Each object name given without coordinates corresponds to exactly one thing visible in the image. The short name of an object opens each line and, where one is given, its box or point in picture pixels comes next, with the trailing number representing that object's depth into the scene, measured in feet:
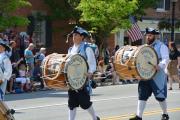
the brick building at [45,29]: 94.99
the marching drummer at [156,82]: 36.35
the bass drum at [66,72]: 31.71
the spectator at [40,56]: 73.23
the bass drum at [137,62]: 35.40
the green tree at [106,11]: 87.81
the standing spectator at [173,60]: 71.10
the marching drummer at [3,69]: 35.76
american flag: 94.12
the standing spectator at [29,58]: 70.54
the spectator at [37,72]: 71.67
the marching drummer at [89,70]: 33.19
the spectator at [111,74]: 79.42
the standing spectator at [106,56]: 91.81
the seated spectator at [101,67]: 78.64
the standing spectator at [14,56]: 69.25
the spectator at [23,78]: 66.90
